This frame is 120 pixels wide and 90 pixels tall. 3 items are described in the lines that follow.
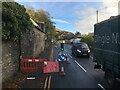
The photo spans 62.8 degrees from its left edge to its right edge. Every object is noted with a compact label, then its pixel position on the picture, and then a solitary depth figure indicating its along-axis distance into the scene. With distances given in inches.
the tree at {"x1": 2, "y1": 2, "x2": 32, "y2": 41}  205.0
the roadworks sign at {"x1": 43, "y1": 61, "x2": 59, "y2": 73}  266.8
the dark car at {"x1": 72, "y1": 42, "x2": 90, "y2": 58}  509.6
